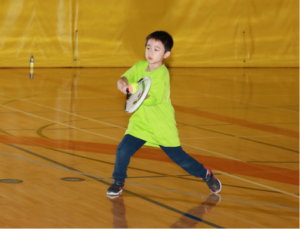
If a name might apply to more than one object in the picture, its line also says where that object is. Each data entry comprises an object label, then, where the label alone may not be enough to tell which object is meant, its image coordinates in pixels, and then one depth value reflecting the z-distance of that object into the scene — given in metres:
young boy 6.59
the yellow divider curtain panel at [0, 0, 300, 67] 25.28
